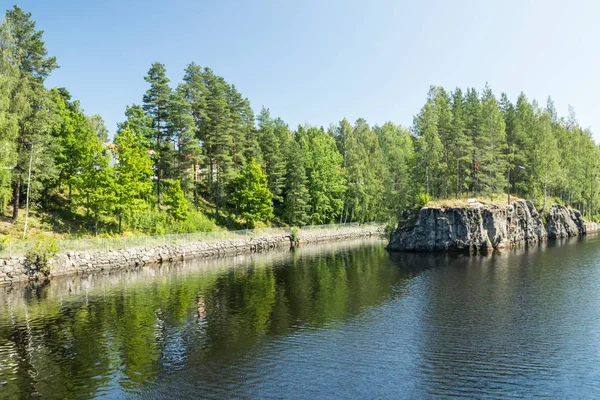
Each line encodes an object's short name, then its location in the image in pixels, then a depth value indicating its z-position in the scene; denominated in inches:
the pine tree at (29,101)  1813.5
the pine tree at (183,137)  2642.7
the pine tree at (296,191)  3275.1
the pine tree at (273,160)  3287.4
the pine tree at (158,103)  2625.5
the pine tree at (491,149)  2738.7
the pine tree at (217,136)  2888.8
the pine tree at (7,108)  1532.1
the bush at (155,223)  2331.4
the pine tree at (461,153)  2728.8
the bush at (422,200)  2556.6
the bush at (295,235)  3084.2
